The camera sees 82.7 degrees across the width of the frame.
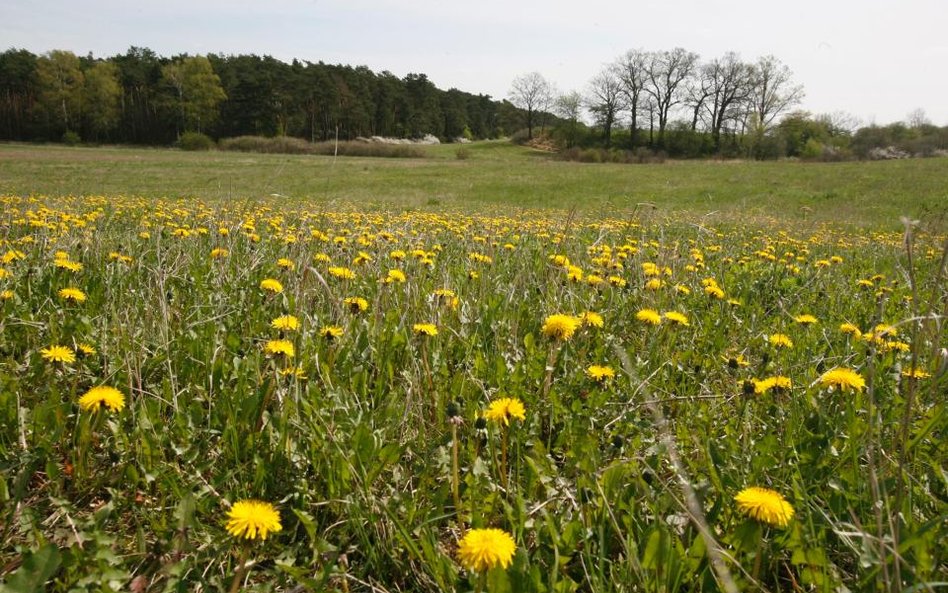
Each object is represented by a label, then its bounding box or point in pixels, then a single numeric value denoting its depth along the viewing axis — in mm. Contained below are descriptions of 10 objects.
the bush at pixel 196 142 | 56812
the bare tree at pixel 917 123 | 60231
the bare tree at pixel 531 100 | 83500
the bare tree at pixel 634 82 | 66500
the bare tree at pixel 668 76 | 65938
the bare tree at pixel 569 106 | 73188
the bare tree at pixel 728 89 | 61938
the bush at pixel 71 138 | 62188
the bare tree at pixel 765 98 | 60500
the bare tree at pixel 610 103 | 67000
